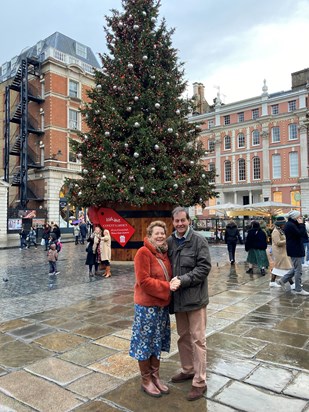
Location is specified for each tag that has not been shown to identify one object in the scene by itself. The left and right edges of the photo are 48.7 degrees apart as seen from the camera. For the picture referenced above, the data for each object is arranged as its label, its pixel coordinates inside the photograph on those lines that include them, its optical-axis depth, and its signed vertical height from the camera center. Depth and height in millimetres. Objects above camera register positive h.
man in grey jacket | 3197 -652
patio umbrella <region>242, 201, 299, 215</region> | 21472 +489
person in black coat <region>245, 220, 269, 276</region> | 10195 -976
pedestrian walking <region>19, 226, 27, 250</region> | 20786 -1257
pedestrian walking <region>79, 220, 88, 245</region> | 24219 -950
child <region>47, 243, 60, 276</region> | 10250 -1175
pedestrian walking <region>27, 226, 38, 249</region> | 22125 -1265
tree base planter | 12859 -62
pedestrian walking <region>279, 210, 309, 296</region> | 7215 -664
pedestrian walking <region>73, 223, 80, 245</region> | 23789 -1006
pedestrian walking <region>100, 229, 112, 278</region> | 10367 -1092
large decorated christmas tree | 11875 +3218
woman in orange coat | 3090 -802
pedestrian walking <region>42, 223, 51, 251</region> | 18925 -882
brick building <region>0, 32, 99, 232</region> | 33875 +9449
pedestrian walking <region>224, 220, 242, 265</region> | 12055 -816
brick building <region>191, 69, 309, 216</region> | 43688 +9502
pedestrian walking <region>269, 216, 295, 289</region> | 8133 -1040
